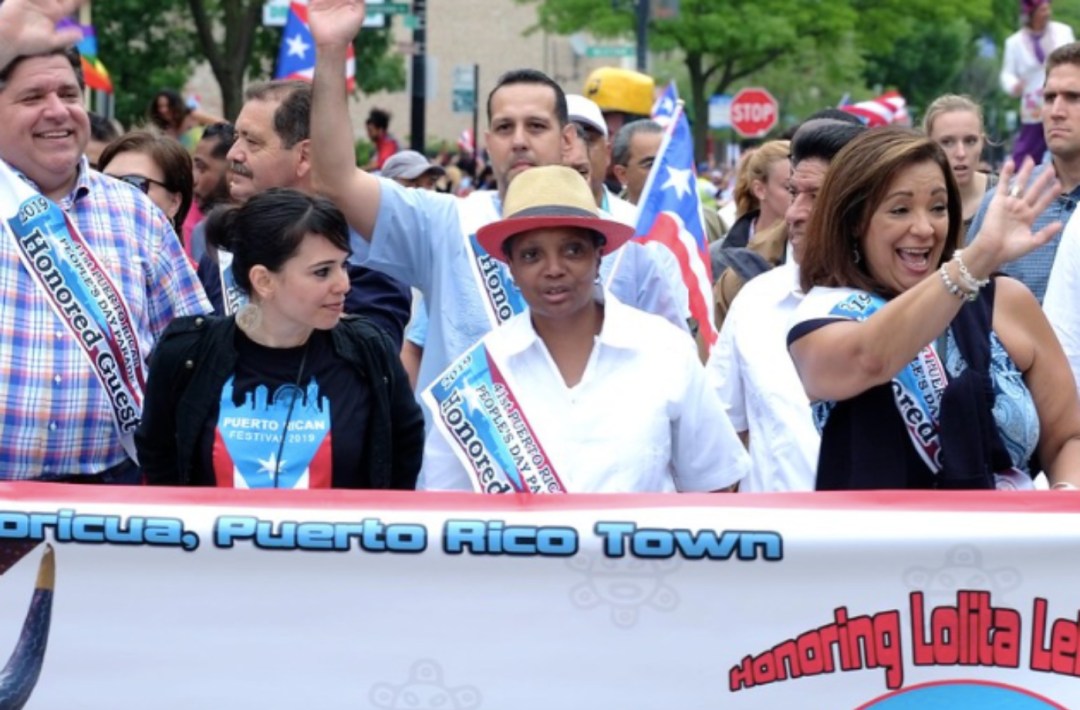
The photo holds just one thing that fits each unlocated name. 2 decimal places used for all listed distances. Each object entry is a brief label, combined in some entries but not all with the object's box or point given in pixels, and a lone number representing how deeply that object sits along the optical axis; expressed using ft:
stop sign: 117.60
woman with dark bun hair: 15.60
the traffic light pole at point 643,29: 89.92
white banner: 12.64
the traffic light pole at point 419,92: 68.23
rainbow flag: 60.74
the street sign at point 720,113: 142.41
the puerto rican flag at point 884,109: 51.05
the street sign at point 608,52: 80.89
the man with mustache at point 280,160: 20.27
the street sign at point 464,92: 113.70
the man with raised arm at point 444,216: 16.99
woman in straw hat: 15.26
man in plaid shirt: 15.87
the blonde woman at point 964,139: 28.07
